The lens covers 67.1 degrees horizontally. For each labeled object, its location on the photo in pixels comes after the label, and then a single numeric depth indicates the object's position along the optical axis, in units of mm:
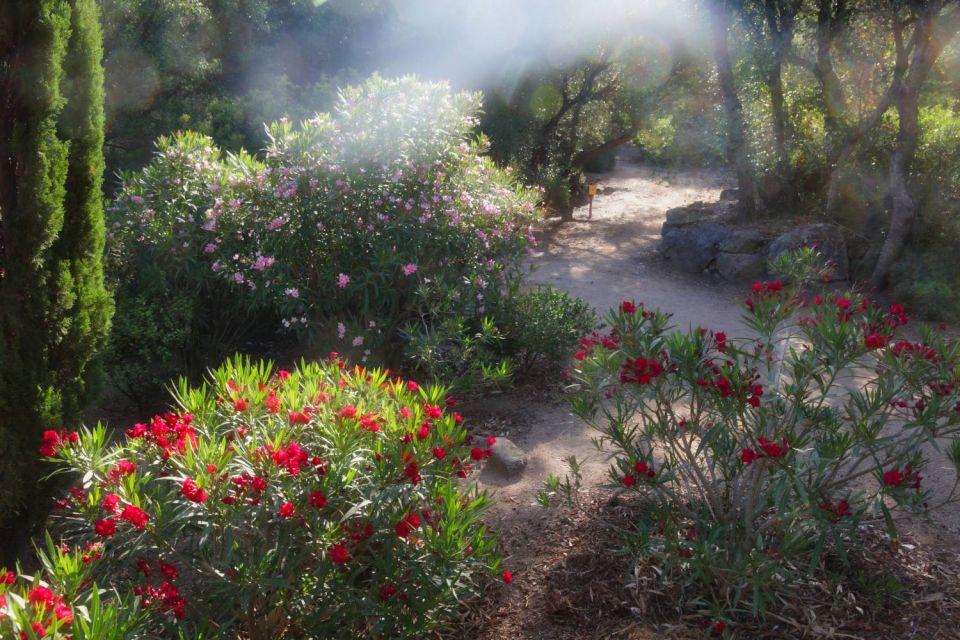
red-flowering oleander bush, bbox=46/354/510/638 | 2096
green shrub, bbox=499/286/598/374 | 5504
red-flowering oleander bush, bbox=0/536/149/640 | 1571
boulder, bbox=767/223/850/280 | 9117
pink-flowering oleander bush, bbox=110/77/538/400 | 5227
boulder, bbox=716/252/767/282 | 9688
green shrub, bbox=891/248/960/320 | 7758
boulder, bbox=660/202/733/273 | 10266
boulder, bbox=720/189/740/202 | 12579
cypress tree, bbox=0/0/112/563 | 3406
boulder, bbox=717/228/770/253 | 9883
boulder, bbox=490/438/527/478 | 4262
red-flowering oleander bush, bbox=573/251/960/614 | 2338
